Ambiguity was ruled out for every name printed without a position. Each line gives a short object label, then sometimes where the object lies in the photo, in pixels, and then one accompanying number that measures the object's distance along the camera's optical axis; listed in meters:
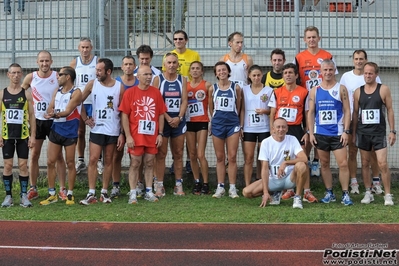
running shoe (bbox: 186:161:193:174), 10.67
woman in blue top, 9.71
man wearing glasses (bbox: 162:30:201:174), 10.17
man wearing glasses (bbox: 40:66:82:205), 9.38
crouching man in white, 8.90
